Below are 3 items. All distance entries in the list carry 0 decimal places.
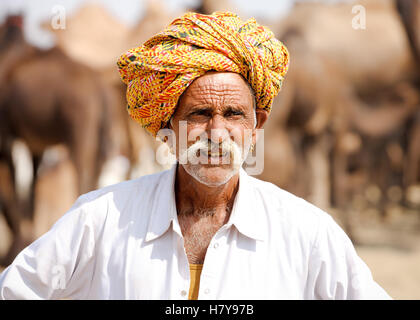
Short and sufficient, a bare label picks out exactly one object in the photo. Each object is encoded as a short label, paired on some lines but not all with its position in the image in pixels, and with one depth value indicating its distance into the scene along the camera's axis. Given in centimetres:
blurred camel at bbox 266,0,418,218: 632
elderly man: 157
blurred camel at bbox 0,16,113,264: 495
